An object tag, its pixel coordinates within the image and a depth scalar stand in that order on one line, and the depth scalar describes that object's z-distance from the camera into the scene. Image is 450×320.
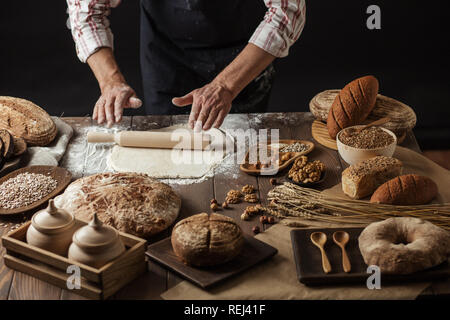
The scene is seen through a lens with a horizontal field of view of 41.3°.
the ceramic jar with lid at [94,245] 1.66
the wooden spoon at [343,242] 1.76
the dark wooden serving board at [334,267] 1.73
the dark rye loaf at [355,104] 2.53
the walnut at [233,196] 2.19
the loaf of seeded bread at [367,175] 2.18
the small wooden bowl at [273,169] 2.37
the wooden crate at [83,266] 1.67
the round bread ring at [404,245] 1.73
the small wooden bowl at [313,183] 2.27
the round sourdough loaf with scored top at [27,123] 2.55
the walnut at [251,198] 2.19
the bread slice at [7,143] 2.36
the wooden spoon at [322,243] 1.76
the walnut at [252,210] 2.11
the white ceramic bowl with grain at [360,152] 2.36
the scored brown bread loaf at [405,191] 2.11
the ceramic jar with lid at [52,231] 1.75
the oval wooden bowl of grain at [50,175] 2.14
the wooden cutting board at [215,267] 1.74
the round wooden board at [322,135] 2.60
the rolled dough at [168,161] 2.40
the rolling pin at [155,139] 2.55
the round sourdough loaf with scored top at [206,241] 1.76
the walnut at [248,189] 2.25
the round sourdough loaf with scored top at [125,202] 1.97
